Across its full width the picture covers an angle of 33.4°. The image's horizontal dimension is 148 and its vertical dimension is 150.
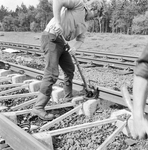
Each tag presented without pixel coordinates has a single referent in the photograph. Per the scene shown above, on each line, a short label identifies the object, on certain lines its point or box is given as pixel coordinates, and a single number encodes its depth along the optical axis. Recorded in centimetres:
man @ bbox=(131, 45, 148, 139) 135
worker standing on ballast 377
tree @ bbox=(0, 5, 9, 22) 9601
